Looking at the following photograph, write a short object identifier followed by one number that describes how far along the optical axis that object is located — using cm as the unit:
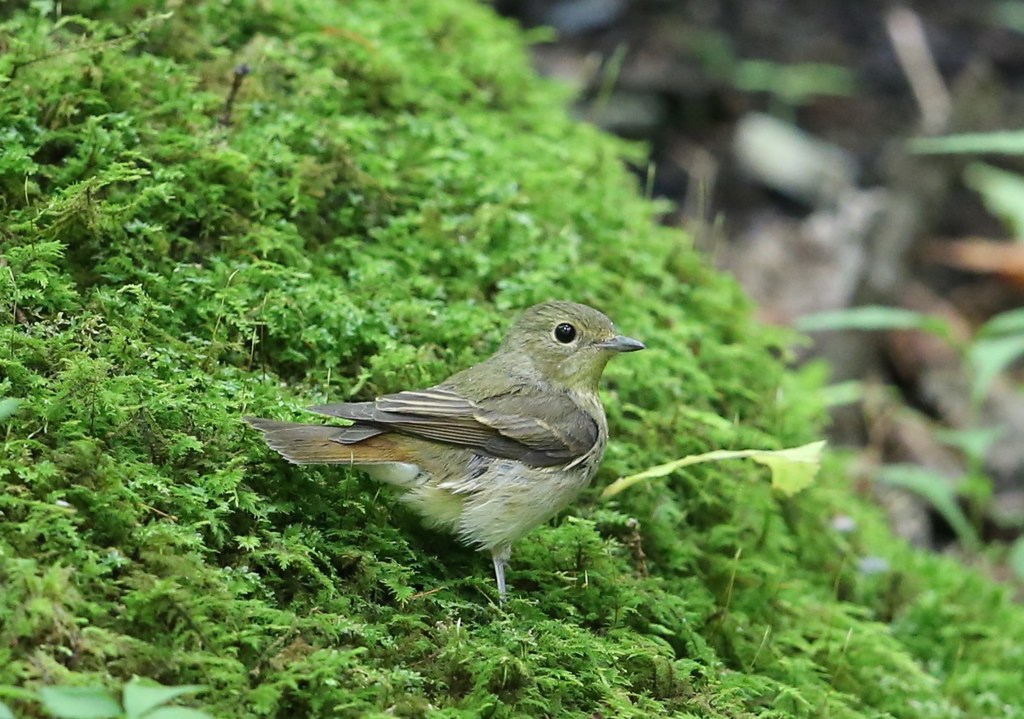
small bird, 686
